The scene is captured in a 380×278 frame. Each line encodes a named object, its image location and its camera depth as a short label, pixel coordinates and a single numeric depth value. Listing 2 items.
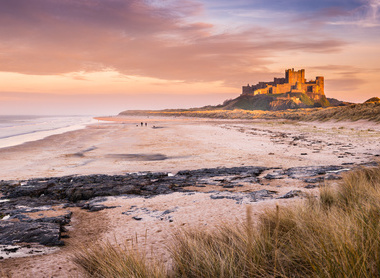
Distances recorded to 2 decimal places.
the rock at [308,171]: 8.40
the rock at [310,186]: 6.78
